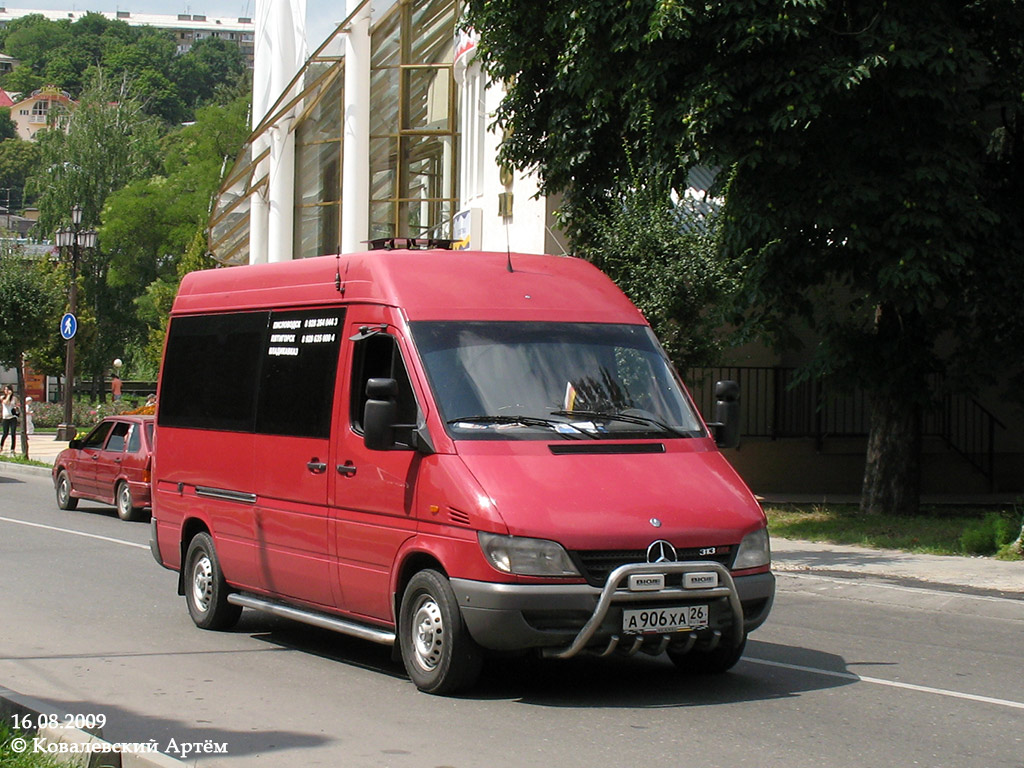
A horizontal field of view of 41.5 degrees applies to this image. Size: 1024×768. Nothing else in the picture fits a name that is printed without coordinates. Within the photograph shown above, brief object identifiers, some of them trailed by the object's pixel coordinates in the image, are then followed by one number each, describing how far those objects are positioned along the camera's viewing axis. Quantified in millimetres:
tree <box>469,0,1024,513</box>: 15227
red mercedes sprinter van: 7152
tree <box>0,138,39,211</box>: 171375
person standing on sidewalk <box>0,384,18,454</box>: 35250
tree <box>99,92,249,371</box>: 72375
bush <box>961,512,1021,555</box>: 15055
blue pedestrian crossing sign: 31297
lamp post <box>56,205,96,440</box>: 38812
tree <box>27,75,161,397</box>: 76625
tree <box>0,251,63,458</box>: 39562
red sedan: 19688
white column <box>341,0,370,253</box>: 35062
